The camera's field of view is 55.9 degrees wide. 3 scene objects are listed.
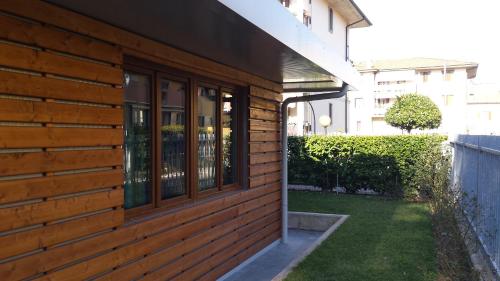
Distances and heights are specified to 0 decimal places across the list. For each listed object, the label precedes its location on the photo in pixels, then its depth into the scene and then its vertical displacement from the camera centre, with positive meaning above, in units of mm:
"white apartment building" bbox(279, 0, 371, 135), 26266 +6193
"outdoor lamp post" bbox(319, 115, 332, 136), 22328 +461
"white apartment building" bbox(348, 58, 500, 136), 50844 +4815
